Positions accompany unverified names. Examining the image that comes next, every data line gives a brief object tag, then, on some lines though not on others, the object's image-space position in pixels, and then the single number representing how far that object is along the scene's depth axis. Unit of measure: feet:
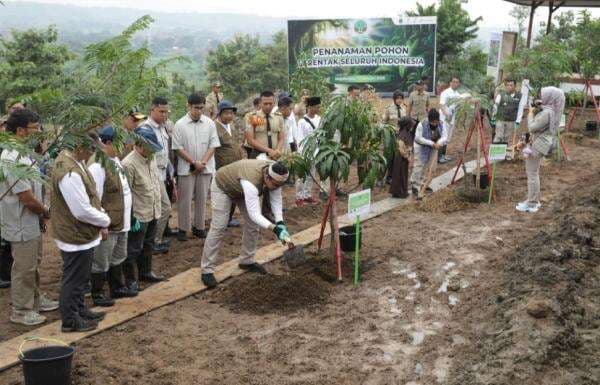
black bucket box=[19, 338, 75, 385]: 14.25
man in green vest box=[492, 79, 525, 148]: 39.58
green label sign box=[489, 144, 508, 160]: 31.40
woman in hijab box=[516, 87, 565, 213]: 28.78
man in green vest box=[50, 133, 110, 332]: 16.79
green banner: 65.67
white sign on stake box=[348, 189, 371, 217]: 21.13
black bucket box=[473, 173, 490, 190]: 34.14
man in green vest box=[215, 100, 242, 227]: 27.50
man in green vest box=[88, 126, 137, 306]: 18.30
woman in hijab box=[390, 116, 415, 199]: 32.89
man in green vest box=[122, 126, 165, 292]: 20.66
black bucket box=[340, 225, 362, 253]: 24.72
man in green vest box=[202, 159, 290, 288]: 19.89
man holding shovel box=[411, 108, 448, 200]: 31.83
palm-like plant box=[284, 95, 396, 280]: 21.76
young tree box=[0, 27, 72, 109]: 50.60
